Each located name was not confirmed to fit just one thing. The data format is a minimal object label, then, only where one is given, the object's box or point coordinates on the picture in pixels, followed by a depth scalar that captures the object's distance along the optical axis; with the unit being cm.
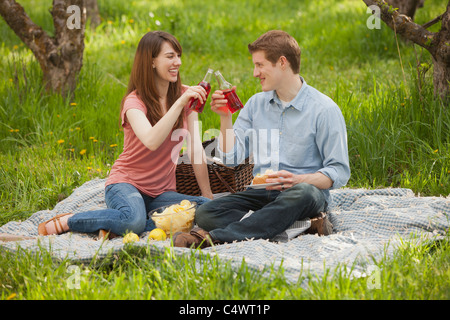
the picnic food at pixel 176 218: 702
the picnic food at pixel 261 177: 688
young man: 666
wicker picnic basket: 844
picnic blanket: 586
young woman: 720
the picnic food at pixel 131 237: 652
